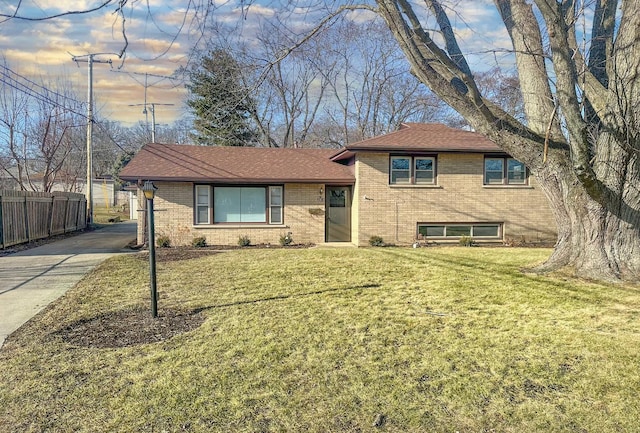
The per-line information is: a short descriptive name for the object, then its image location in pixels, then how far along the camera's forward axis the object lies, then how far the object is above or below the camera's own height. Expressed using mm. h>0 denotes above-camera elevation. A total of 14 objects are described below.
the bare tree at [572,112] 6988 +1729
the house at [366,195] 14461 +356
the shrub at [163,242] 14113 -1293
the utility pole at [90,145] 22047 +3263
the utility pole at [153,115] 32738 +7183
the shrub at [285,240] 14789 -1259
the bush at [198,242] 14258 -1303
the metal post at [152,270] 5505 -885
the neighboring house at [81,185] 26862 +1483
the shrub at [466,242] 14609 -1264
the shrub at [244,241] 14523 -1280
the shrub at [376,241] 14406 -1238
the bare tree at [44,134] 19062 +3417
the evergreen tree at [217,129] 23750 +4783
